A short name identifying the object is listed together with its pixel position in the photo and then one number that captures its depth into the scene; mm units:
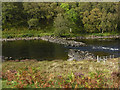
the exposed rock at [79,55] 39488
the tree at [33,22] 95450
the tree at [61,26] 85812
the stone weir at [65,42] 60688
